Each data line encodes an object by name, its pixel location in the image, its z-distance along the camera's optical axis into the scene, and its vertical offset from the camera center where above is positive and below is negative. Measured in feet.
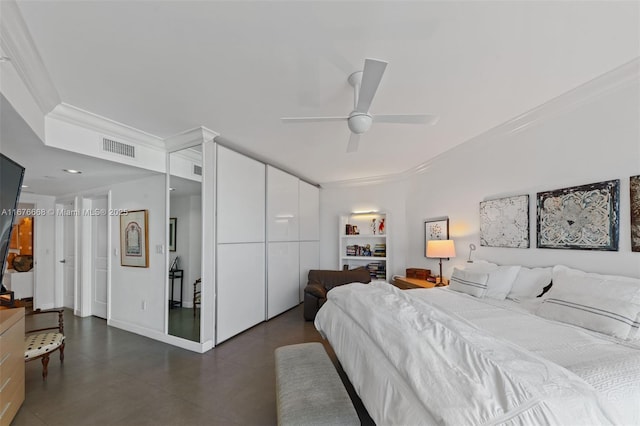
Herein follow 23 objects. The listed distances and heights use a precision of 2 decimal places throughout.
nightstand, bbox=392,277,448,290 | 13.41 -3.29
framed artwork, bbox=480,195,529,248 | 9.72 -0.08
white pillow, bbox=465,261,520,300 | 9.16 -2.07
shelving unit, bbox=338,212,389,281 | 18.92 -1.76
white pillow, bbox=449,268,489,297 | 9.46 -2.28
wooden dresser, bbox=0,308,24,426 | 6.20 -3.50
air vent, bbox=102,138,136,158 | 9.70 +2.70
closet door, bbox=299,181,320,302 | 18.25 -0.72
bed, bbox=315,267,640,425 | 3.07 -2.14
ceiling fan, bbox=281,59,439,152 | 6.44 +2.76
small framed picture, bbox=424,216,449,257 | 14.17 -0.47
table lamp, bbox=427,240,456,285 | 12.87 -1.40
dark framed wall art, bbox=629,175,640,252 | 6.77 +0.17
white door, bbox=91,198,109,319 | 14.88 -2.18
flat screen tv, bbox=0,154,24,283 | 6.09 +0.59
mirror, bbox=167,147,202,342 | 11.37 -0.64
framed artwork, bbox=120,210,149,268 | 12.46 -0.86
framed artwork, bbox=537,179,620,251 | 7.29 +0.08
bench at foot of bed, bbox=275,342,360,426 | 4.87 -3.53
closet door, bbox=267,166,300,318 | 14.67 -1.28
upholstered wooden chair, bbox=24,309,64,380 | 8.28 -4.02
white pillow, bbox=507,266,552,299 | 8.40 -2.00
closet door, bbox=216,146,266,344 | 11.26 -1.05
